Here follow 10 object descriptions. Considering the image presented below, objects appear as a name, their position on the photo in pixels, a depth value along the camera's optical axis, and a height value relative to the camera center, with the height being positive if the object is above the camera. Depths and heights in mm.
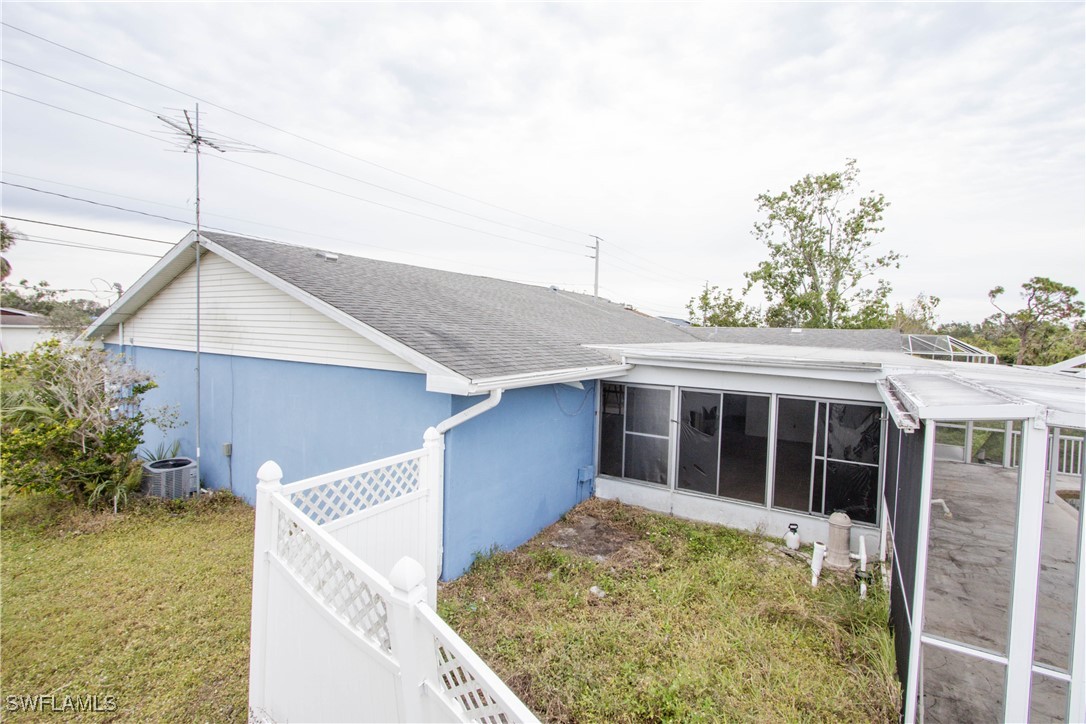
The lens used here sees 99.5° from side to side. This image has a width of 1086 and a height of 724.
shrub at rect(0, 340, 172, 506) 6867 -1534
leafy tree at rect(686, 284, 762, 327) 32344 +3011
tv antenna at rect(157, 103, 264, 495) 7223 +3183
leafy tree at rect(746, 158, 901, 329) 26953 +6089
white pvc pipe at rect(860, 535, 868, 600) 5082 -2594
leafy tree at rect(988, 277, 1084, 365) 27828 +3261
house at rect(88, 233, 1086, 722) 4895 -1006
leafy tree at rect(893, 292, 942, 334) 35219 +3364
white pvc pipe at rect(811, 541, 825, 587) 5545 -2512
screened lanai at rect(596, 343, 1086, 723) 2850 -1677
